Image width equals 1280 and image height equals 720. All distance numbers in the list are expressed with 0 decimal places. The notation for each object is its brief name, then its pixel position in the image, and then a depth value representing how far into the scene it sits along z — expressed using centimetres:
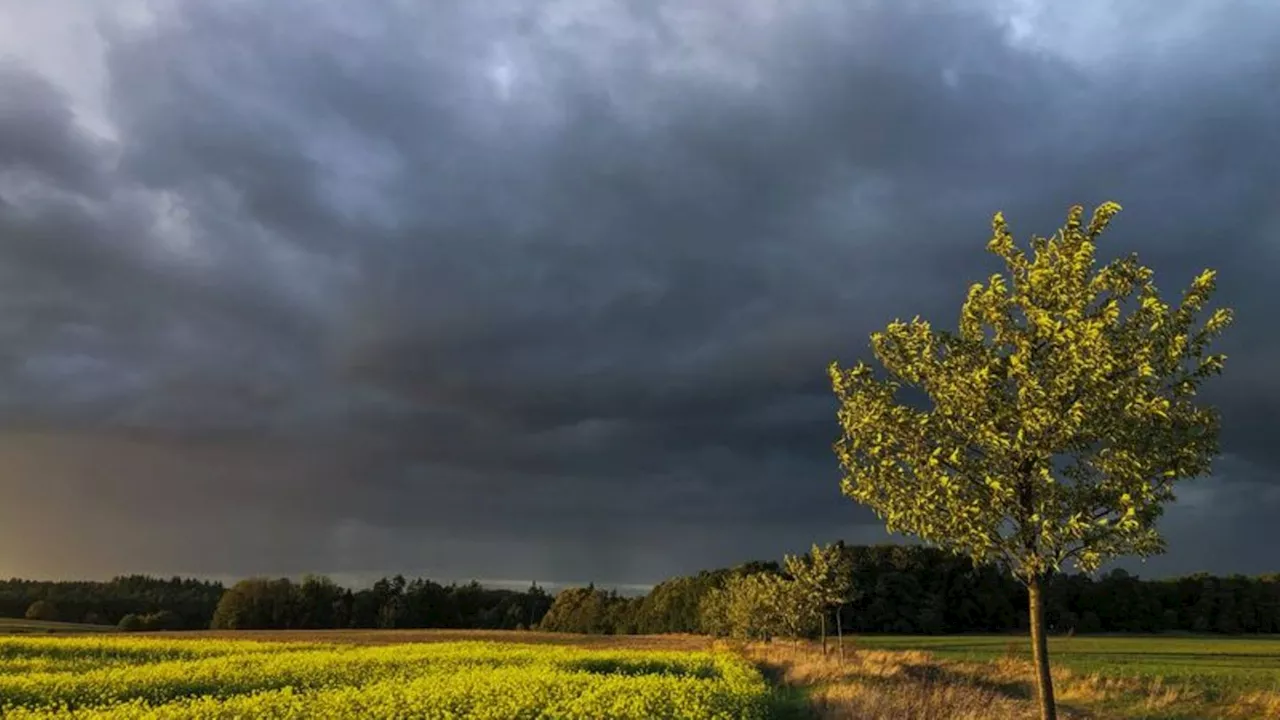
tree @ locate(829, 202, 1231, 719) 1534
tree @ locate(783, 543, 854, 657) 6600
